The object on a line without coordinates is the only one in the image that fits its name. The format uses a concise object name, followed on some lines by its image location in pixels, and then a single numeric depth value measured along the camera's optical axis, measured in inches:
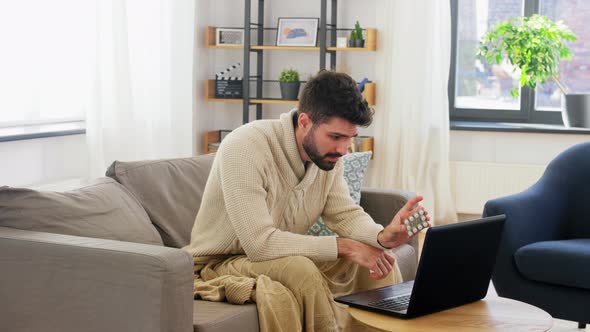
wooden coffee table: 85.9
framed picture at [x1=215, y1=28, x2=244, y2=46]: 223.9
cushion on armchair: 131.0
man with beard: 98.4
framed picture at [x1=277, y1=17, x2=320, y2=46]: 225.3
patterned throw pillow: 131.7
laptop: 86.9
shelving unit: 219.8
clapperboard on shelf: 225.1
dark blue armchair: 132.0
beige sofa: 87.0
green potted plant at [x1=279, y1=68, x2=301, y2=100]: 223.1
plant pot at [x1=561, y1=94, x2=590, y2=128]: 215.5
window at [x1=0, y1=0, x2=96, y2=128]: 150.6
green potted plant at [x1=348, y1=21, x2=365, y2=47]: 219.9
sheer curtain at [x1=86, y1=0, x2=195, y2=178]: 169.9
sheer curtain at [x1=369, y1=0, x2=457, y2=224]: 220.8
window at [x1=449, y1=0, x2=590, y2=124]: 229.9
